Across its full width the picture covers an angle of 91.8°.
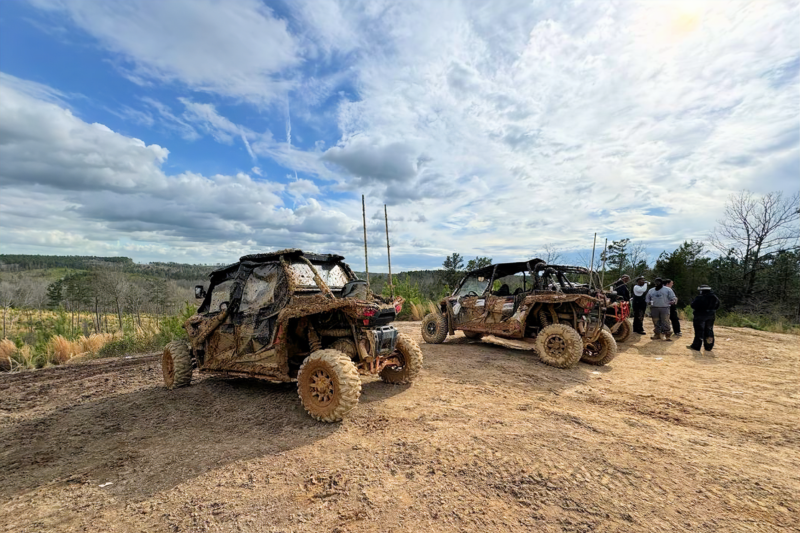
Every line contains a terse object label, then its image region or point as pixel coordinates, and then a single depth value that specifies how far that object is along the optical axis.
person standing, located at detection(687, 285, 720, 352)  8.80
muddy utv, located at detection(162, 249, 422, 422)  4.30
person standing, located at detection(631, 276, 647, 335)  11.16
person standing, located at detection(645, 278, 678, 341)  10.20
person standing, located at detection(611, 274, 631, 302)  11.30
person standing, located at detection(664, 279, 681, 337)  10.75
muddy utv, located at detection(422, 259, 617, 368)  7.13
